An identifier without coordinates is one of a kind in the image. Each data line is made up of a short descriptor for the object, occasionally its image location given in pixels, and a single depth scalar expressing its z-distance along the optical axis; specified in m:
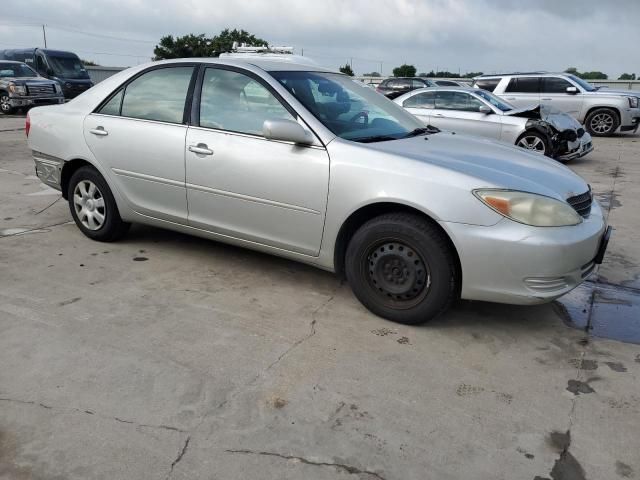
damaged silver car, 10.02
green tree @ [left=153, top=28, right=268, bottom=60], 40.94
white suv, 14.31
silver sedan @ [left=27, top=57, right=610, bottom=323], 3.23
